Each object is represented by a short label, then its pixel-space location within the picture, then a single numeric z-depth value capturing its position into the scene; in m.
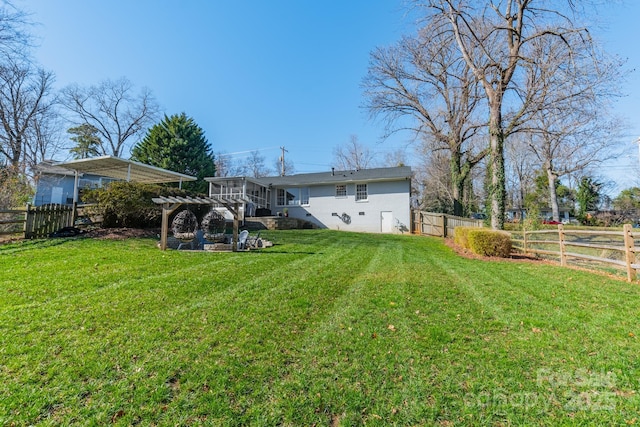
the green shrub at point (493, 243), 9.14
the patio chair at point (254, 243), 9.23
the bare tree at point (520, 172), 33.56
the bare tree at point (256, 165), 44.50
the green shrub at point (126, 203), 9.96
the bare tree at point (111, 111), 27.52
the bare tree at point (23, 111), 19.09
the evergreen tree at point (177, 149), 25.88
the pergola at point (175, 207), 7.93
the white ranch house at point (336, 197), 18.56
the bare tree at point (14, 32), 10.60
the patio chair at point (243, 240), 8.91
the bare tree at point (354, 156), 37.25
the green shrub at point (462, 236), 10.47
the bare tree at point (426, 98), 17.59
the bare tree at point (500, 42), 11.75
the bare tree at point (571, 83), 10.47
